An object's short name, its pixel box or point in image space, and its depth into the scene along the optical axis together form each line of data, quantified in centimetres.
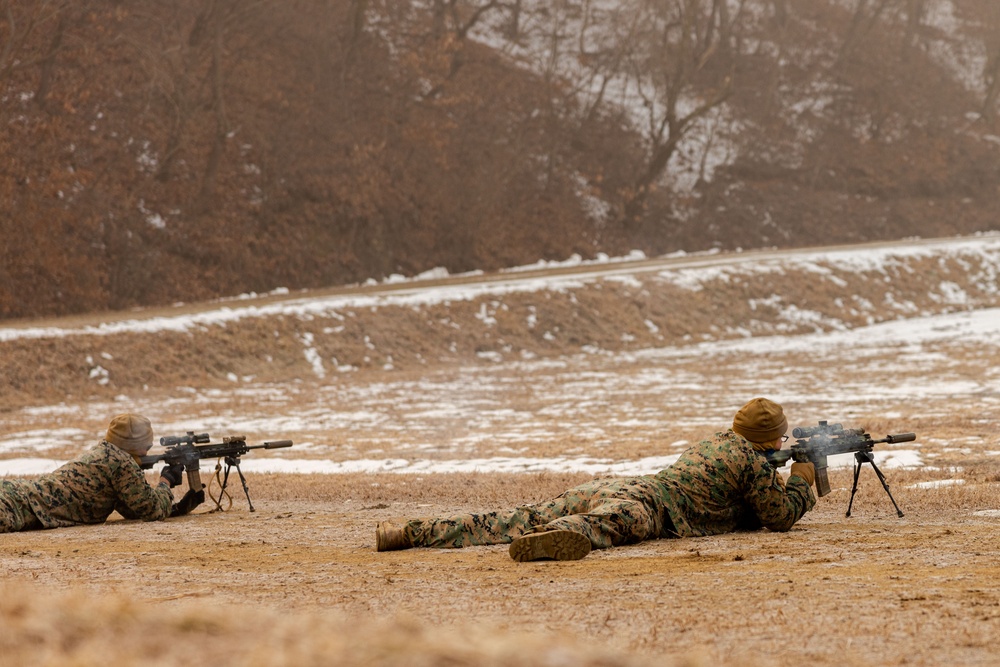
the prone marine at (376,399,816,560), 1440
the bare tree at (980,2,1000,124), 11112
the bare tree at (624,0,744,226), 8619
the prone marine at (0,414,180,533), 1797
